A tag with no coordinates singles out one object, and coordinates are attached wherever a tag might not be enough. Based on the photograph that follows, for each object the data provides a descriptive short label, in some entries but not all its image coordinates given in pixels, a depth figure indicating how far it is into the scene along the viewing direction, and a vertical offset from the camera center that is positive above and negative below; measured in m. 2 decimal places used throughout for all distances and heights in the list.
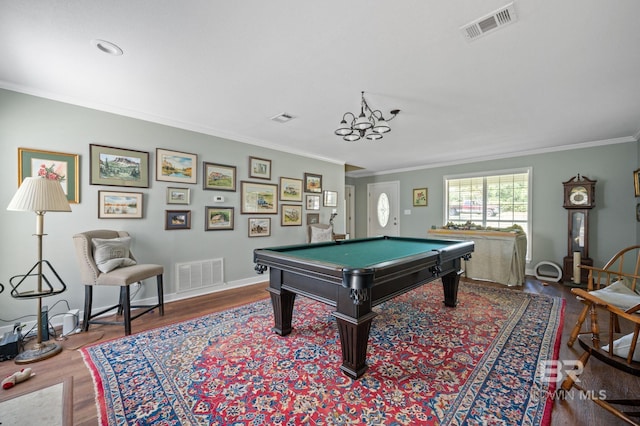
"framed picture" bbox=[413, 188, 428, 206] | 6.60 +0.36
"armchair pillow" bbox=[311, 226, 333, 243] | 5.01 -0.47
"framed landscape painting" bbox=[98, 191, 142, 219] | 3.07 +0.04
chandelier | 2.54 +0.85
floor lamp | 2.16 +0.01
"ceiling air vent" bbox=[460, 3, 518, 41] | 1.62 +1.23
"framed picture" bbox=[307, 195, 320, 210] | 5.43 +0.16
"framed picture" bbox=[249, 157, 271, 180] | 4.45 +0.71
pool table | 1.79 -0.52
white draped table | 4.31 -0.77
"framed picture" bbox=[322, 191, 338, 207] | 5.83 +0.25
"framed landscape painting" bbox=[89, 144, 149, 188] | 3.02 +0.50
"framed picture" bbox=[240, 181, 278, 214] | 4.36 +0.20
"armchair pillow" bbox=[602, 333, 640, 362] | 1.32 -0.71
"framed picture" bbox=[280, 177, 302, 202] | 4.91 +0.39
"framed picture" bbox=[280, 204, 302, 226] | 4.95 -0.11
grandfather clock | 4.33 -0.19
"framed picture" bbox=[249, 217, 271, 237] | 4.47 -0.30
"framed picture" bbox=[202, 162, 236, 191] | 3.91 +0.49
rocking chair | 1.27 -0.71
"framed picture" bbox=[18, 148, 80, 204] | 2.63 +0.42
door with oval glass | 7.23 +0.03
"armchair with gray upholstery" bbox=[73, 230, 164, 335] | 2.53 -0.62
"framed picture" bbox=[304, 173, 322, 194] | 5.34 +0.56
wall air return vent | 3.66 -0.96
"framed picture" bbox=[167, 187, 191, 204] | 3.58 +0.18
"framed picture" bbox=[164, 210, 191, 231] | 3.56 -0.15
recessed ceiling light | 1.93 +1.22
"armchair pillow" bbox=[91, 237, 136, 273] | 2.64 -0.48
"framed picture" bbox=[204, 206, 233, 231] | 3.95 -0.14
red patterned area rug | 1.51 -1.18
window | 5.27 +0.26
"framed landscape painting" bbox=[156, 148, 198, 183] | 3.49 +0.59
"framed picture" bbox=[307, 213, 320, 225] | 5.42 -0.18
